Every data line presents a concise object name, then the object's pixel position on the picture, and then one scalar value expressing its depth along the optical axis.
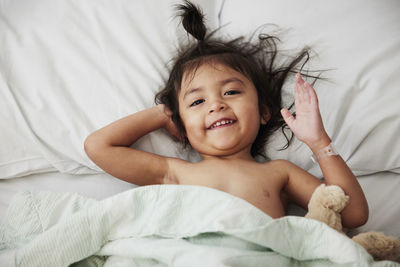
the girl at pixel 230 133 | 1.15
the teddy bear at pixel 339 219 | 0.99
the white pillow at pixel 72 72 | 1.28
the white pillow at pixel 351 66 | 1.23
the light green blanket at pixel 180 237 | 0.88
